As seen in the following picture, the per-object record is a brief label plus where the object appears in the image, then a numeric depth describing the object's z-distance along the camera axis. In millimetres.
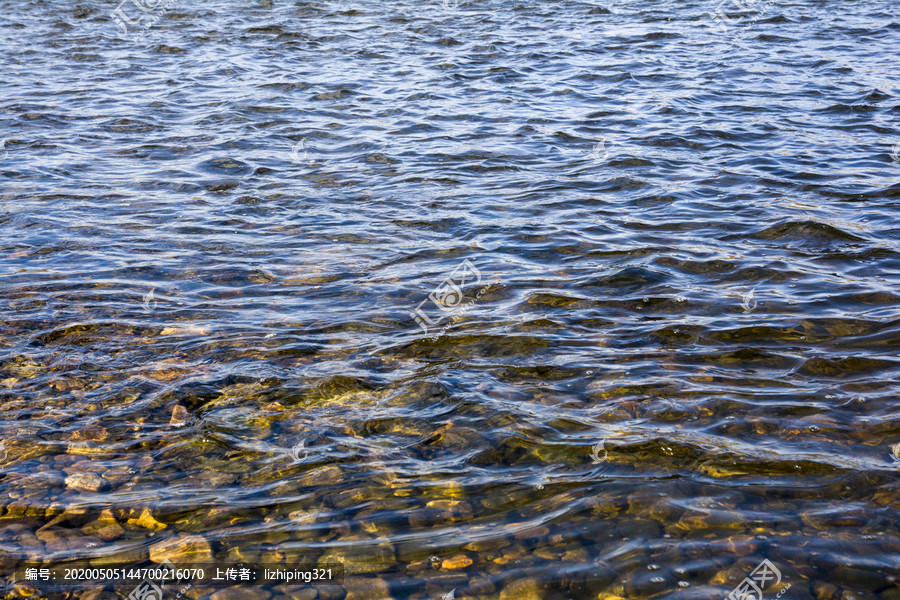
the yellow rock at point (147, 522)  4711
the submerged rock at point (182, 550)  4488
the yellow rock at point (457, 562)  4406
